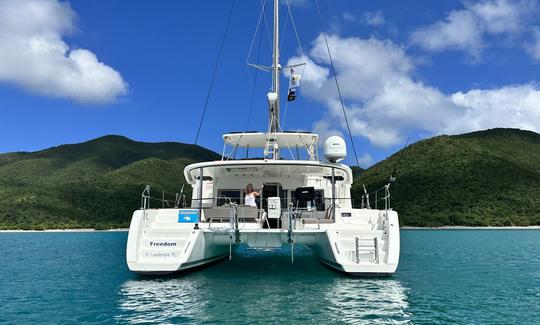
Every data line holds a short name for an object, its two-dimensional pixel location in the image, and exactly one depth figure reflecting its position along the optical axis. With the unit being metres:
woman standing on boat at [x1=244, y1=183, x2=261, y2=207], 11.90
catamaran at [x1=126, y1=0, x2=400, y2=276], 9.81
